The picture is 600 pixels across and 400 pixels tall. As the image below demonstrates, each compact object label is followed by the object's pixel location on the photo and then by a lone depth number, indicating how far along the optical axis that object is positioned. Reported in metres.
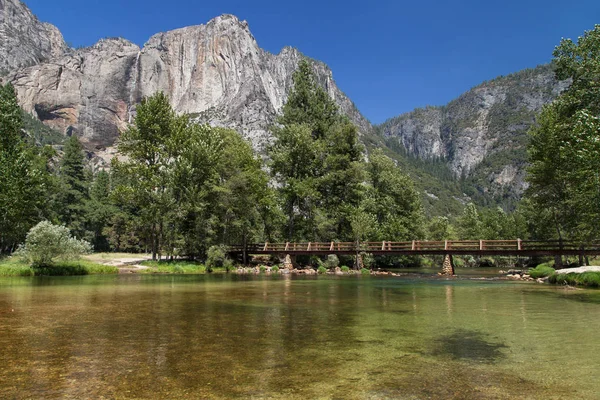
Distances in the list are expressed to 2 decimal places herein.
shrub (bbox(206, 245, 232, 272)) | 38.09
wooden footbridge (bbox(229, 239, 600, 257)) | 35.03
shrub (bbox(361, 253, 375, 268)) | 46.05
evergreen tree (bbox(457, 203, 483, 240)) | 83.56
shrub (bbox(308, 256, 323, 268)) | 47.09
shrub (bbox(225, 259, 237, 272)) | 39.28
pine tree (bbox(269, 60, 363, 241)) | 46.91
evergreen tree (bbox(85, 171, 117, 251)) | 73.38
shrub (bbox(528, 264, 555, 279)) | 30.11
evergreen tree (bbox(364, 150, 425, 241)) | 52.06
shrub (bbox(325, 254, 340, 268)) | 43.72
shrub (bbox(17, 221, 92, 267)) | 26.31
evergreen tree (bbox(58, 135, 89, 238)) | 71.69
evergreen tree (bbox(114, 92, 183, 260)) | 39.91
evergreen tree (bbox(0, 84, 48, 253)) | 32.84
